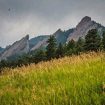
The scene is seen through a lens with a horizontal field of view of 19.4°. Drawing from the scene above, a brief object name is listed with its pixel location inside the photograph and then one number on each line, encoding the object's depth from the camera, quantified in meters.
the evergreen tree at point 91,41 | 62.00
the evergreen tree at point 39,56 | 88.26
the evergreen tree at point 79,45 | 81.07
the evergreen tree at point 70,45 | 96.42
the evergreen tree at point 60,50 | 87.61
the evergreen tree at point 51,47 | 83.12
